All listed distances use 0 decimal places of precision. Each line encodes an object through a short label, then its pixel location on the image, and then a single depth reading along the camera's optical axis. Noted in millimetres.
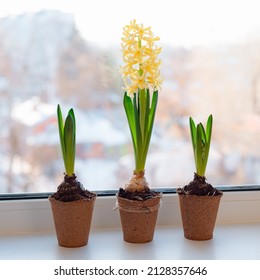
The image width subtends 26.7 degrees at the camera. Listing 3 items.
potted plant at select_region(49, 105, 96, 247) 1033
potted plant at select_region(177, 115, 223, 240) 1075
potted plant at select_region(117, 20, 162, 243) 1051
